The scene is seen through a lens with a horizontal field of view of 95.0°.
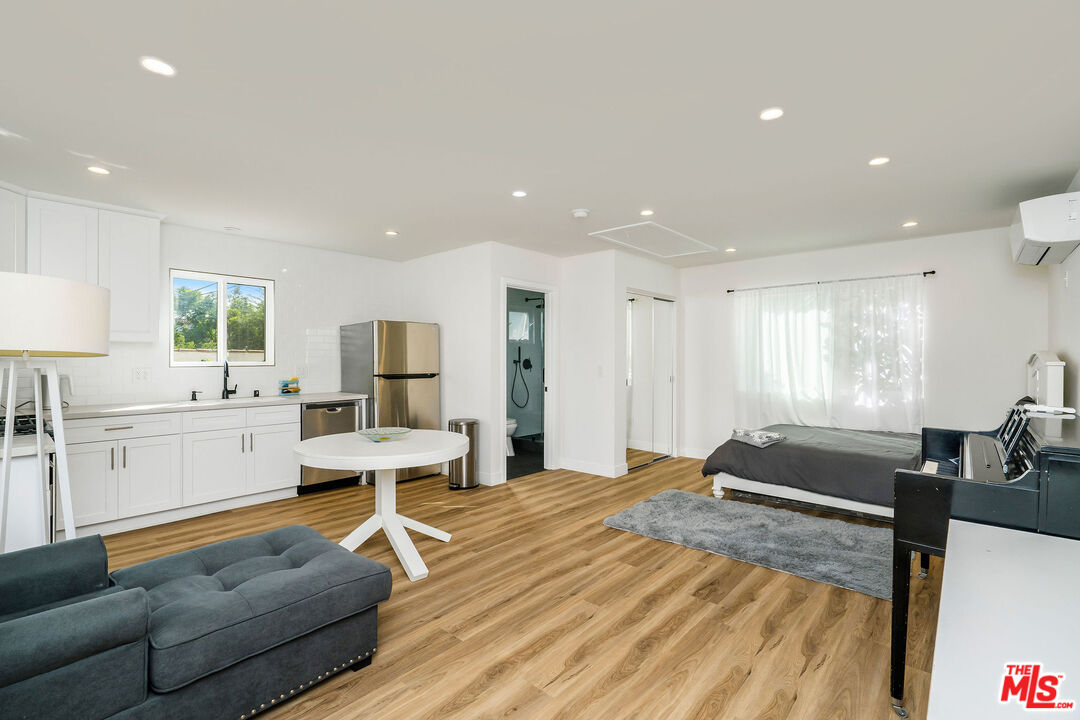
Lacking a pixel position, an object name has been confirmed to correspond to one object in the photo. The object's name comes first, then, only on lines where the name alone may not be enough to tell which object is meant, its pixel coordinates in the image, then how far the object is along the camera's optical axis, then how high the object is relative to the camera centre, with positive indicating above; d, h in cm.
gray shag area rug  286 -120
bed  361 -83
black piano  154 -45
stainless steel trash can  472 -97
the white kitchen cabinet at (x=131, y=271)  382 +73
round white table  264 -52
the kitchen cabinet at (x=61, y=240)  350 +90
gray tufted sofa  133 -84
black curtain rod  459 +84
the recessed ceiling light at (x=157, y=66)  194 +119
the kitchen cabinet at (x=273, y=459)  426 -84
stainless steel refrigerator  498 -9
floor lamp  176 +12
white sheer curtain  475 +8
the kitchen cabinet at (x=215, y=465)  389 -83
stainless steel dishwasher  459 -58
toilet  614 -85
